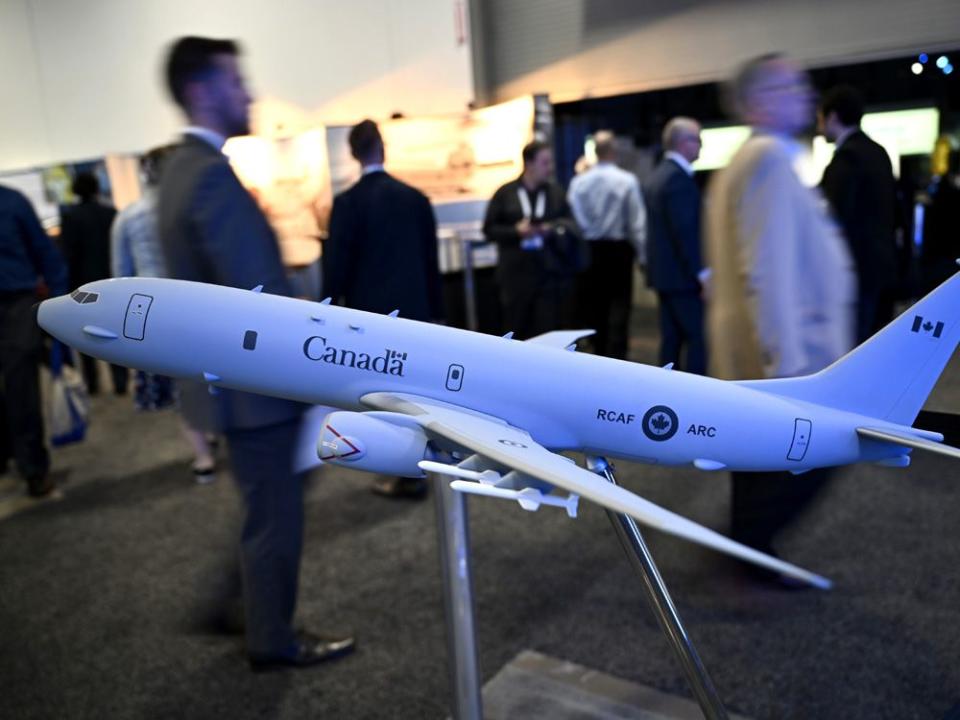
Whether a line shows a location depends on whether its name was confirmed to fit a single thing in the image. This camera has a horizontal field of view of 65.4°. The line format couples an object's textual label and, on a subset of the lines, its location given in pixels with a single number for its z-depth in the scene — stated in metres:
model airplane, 1.22
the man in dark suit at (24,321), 2.85
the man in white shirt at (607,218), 4.64
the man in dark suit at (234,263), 1.57
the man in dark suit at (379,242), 2.80
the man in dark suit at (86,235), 3.10
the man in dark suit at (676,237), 3.04
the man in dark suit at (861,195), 2.58
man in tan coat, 1.88
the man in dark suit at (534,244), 4.28
